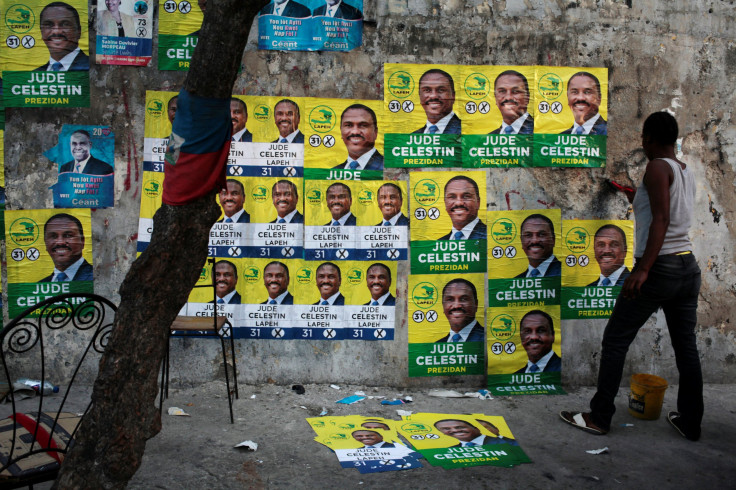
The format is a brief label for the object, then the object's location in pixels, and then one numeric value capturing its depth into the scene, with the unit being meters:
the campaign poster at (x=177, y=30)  4.59
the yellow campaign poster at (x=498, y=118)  4.82
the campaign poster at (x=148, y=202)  4.66
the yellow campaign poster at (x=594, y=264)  4.95
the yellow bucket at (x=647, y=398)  4.35
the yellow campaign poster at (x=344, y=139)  4.73
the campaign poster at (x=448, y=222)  4.83
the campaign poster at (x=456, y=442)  3.69
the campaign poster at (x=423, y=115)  4.77
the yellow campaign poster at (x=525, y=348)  4.91
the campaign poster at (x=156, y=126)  4.62
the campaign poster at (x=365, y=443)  3.62
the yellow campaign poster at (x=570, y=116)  4.87
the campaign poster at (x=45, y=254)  4.60
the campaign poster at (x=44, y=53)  4.54
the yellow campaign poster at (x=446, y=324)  4.86
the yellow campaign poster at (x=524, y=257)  4.89
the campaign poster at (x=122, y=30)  4.58
